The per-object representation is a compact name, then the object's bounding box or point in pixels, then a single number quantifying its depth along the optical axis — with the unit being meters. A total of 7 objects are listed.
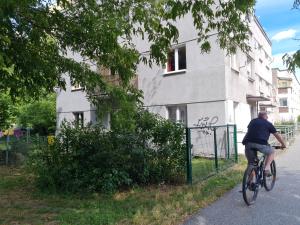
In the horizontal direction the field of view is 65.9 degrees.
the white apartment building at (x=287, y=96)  31.98
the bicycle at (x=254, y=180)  4.32
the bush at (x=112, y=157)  5.29
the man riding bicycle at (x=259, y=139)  4.66
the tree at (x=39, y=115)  14.75
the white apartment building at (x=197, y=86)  9.22
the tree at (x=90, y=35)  3.57
